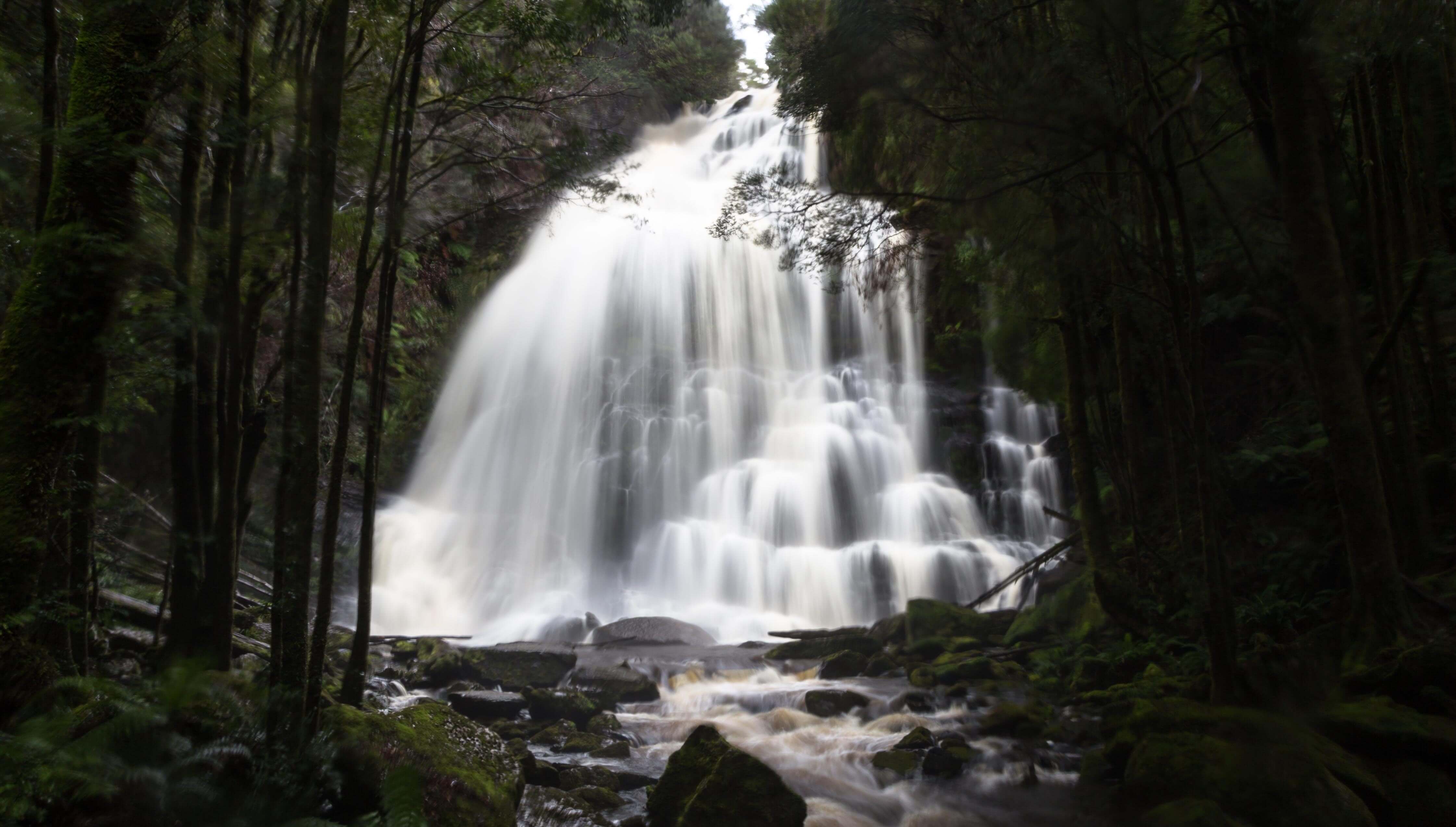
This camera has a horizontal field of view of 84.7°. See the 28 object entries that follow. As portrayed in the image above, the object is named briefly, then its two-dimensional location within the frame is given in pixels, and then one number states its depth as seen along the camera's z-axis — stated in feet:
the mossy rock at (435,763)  15.88
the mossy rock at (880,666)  37.60
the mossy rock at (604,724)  29.35
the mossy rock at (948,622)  39.83
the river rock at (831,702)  31.65
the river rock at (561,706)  30.83
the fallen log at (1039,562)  36.19
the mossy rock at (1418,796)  16.01
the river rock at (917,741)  26.99
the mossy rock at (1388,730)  16.80
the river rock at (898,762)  25.77
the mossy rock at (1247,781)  15.76
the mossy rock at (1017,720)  27.27
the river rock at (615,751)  26.91
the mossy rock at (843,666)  37.91
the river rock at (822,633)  43.37
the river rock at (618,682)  34.96
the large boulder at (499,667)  35.45
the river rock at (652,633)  46.57
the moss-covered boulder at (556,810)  19.60
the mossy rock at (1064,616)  33.32
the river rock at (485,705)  30.55
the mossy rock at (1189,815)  16.15
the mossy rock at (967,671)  33.91
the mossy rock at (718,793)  18.83
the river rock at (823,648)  41.11
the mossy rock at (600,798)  21.53
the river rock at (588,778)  22.88
